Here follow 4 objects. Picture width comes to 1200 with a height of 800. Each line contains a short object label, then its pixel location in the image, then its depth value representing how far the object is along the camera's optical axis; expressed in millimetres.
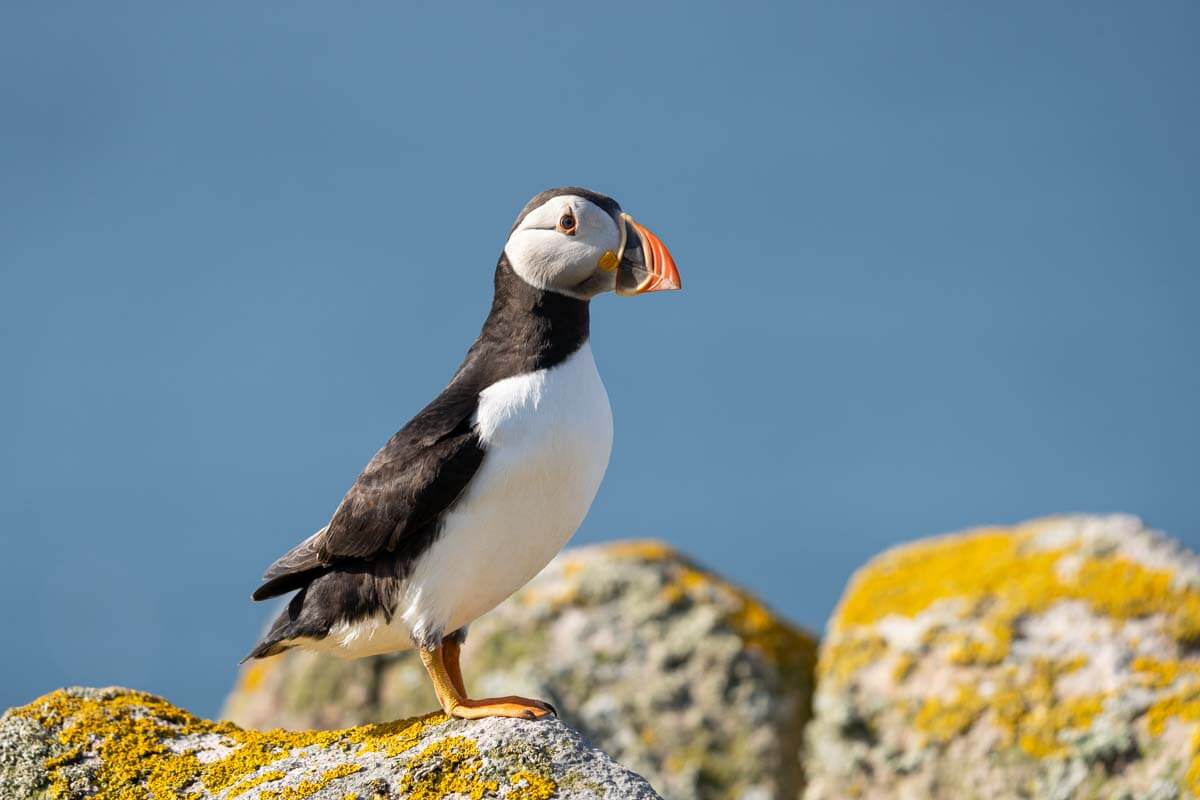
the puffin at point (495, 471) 11750
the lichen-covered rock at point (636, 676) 18500
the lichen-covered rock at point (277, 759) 10531
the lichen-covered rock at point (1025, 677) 16156
